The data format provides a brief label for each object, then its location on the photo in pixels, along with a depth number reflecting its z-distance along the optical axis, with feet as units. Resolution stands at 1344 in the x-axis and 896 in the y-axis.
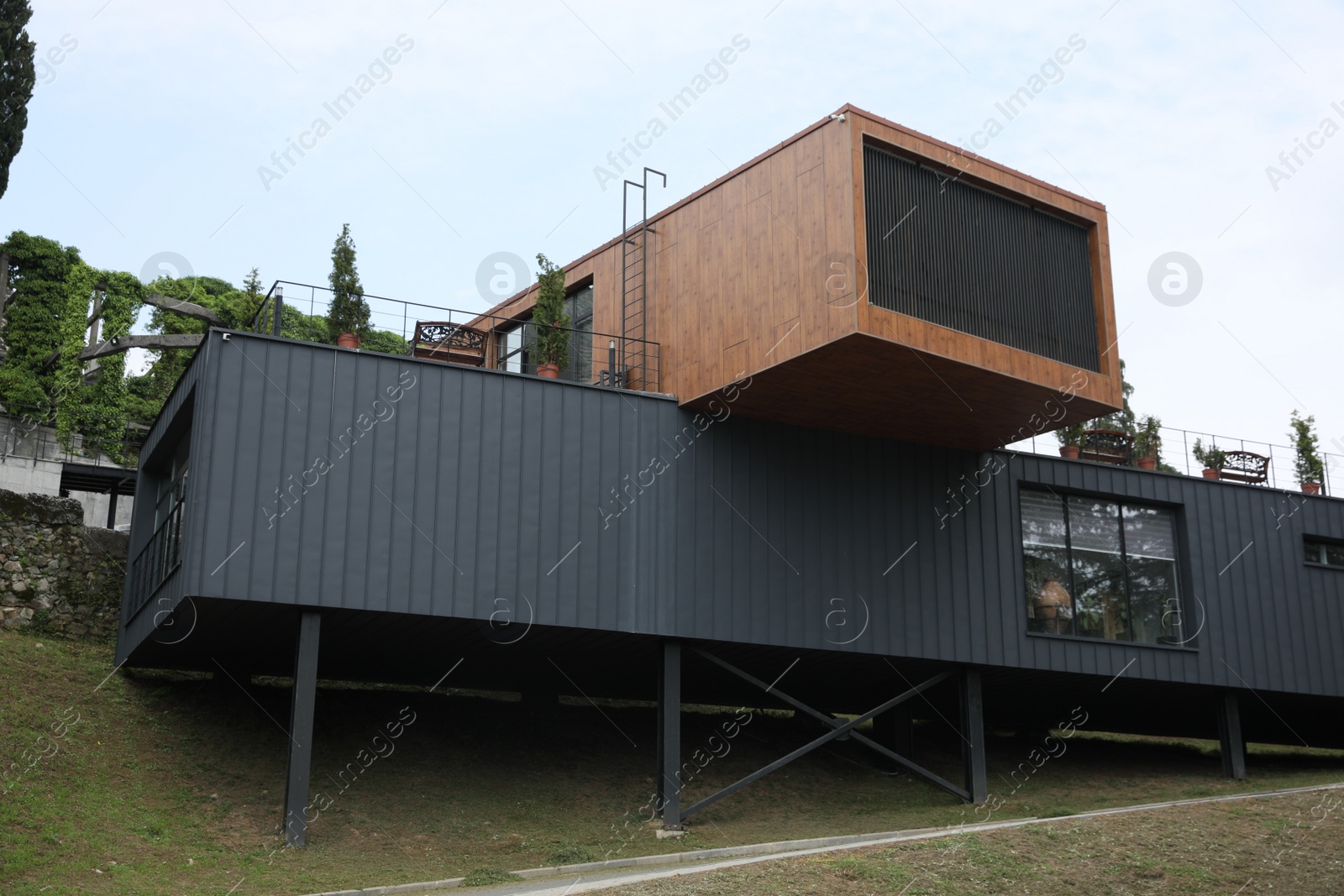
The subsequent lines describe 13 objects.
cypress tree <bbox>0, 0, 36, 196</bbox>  76.74
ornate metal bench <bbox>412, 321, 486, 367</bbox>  49.16
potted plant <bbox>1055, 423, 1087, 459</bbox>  92.29
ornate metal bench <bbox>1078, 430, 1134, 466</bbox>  61.72
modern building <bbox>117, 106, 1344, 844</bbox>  42.22
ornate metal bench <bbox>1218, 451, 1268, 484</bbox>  64.95
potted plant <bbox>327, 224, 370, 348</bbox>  63.98
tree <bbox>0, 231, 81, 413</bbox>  91.40
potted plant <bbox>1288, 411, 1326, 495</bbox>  89.35
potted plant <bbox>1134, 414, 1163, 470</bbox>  62.85
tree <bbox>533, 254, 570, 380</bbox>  55.31
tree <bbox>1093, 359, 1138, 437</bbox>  113.60
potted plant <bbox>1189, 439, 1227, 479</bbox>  63.67
